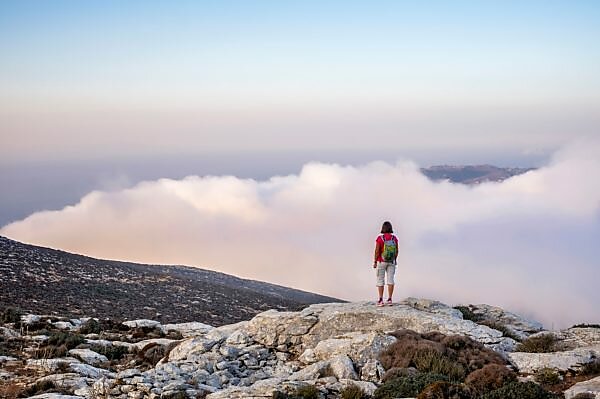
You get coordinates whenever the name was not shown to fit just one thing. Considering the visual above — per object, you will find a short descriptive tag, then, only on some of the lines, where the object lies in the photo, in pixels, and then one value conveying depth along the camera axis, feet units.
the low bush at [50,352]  67.51
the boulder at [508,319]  80.89
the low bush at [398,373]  48.36
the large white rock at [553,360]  51.06
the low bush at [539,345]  61.67
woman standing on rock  66.95
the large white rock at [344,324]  64.39
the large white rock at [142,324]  95.04
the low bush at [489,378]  43.52
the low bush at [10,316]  92.01
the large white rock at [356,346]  54.44
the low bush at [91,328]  87.61
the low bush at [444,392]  39.69
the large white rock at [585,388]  41.49
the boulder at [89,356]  66.54
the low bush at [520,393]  40.06
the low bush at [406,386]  43.24
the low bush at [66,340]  73.71
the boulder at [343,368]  49.90
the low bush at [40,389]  50.48
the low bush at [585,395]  39.96
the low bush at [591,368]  50.16
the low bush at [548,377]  47.96
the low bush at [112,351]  70.64
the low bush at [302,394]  42.22
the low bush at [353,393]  43.62
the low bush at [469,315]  84.90
